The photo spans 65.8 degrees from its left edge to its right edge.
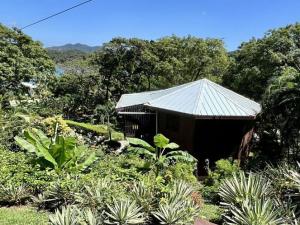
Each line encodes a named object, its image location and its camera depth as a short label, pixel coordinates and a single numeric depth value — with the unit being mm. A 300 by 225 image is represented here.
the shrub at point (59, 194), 5607
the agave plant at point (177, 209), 4790
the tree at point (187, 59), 23030
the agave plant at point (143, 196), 5132
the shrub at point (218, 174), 9084
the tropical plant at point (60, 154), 7013
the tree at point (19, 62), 18811
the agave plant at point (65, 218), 4413
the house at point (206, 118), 11488
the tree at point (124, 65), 24144
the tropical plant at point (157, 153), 9326
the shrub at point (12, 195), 5958
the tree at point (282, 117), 9479
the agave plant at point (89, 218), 4470
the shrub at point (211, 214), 5961
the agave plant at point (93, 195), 5127
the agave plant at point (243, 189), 5360
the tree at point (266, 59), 17195
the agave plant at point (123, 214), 4632
